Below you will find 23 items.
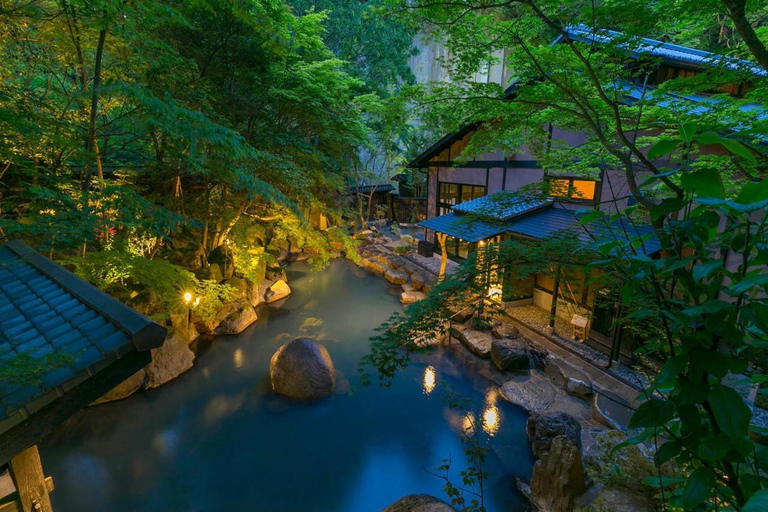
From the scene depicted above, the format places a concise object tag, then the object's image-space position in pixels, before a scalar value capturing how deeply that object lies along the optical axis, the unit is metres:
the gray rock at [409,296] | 13.52
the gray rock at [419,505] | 4.87
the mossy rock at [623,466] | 4.41
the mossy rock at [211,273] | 11.24
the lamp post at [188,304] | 8.76
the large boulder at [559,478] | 5.16
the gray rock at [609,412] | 6.51
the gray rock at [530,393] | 7.60
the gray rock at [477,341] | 9.70
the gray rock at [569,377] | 7.44
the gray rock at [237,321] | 11.36
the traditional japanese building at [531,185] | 5.29
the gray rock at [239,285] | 12.24
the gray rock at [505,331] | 9.70
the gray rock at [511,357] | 8.90
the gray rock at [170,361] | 8.62
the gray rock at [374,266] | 17.27
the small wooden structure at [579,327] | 8.82
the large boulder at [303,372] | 8.48
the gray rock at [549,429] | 6.37
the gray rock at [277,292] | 13.96
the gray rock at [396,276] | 15.71
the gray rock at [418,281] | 14.51
